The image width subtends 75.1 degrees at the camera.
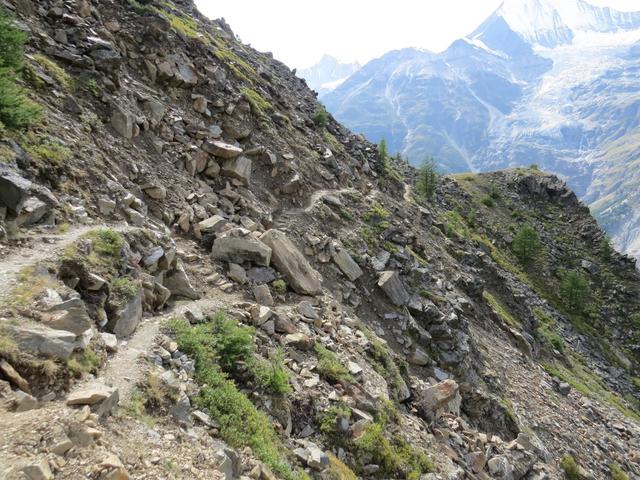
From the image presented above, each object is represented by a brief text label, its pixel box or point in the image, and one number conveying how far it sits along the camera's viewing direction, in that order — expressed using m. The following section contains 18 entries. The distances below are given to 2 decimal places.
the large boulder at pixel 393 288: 31.34
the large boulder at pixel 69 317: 11.34
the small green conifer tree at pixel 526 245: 85.44
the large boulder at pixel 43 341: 10.24
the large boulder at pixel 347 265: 30.50
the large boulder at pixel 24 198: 14.23
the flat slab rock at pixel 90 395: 9.86
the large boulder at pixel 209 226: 24.02
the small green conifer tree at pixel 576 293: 77.75
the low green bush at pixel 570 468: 28.40
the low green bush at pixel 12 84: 16.84
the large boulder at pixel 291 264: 24.66
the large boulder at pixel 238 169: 31.40
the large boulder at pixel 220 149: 31.00
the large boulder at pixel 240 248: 23.11
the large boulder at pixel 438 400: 23.69
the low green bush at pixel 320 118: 57.25
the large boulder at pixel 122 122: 25.30
